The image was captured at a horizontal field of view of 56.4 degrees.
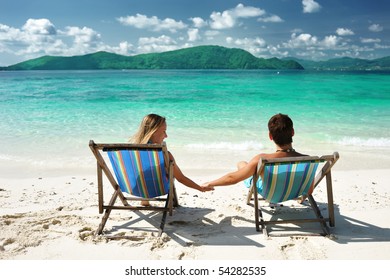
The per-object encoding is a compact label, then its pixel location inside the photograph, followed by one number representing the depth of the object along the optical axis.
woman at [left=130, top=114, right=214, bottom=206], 3.76
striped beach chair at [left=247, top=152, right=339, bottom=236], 3.17
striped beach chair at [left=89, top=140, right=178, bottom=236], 3.33
